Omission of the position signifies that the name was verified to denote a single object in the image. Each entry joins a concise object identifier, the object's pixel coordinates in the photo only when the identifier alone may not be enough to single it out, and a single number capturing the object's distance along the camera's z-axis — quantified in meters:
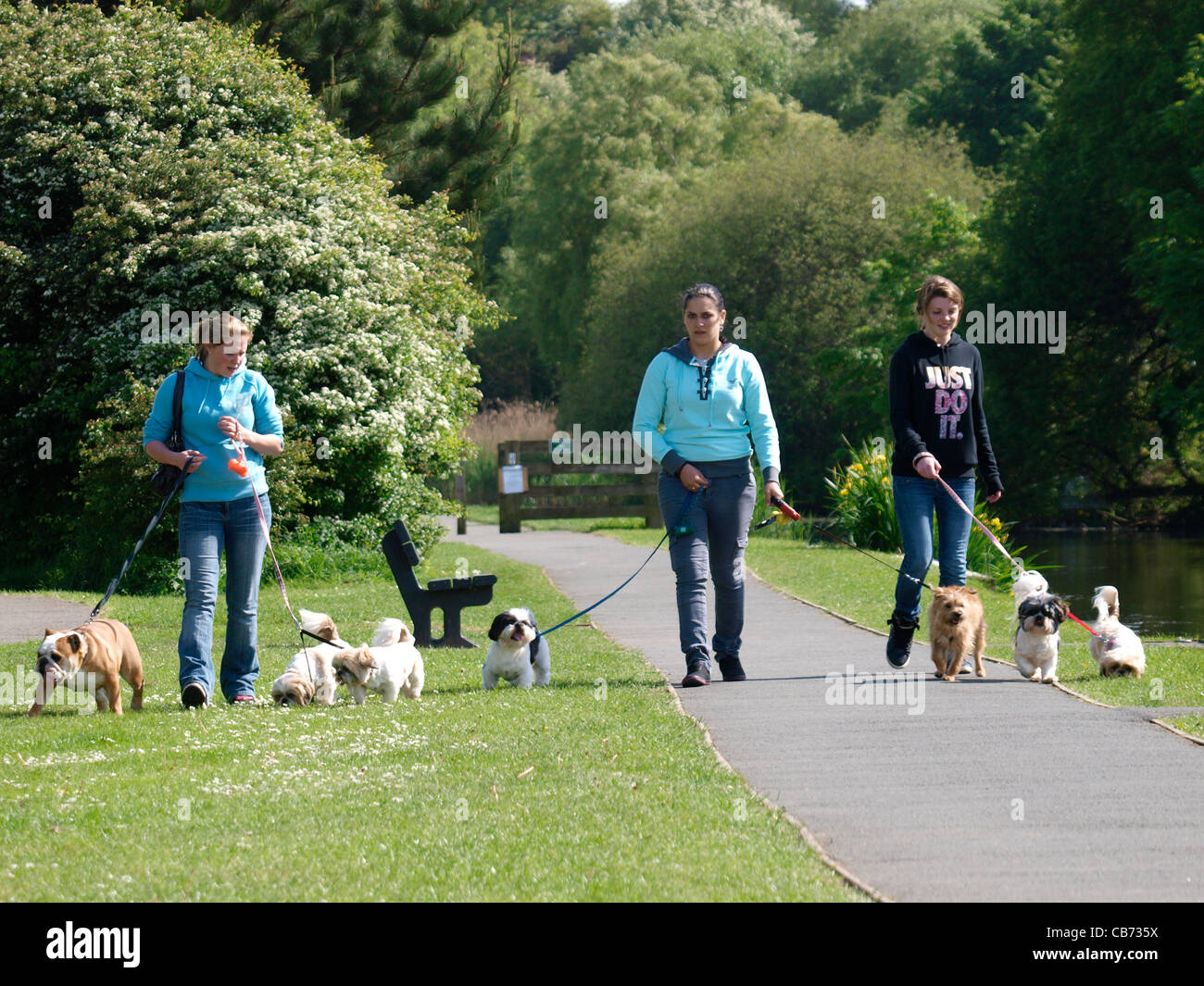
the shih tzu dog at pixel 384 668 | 18.94
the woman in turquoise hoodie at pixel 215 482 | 17.92
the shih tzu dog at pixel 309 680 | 18.73
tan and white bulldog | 17.37
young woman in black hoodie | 18.80
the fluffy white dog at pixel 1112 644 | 19.75
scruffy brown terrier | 18.97
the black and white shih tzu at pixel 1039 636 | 18.83
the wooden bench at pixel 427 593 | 25.31
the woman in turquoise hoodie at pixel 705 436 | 18.22
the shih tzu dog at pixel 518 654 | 19.12
